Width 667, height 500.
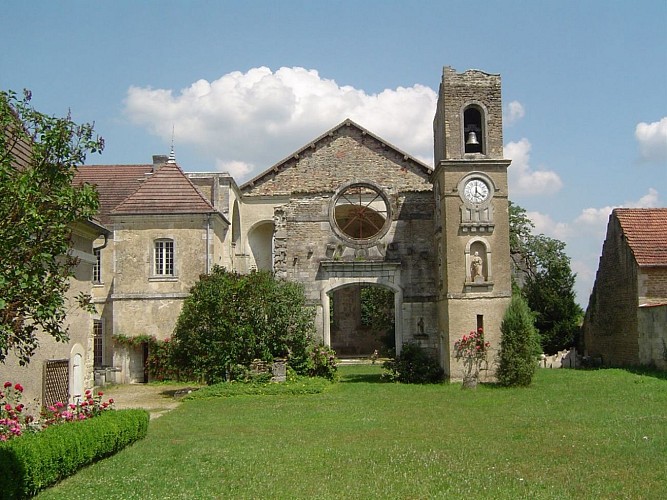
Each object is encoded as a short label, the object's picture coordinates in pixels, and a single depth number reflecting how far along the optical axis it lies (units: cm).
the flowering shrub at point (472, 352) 2230
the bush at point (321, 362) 2403
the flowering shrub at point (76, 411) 1192
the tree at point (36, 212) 727
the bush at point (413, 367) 2373
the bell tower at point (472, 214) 2269
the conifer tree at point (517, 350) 2097
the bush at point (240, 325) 2295
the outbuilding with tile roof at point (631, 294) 2488
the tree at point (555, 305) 3119
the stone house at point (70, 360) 1327
